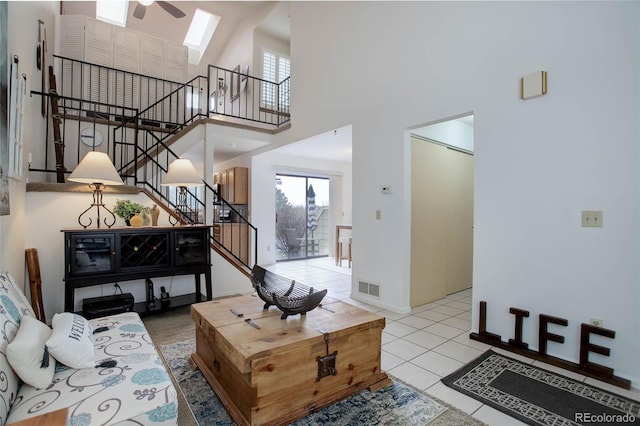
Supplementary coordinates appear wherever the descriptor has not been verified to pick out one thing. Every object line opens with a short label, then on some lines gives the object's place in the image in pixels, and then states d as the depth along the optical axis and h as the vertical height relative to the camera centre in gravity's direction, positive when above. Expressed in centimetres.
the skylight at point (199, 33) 850 +508
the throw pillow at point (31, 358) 140 -69
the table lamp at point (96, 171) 292 +37
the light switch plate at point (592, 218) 239 -5
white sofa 130 -84
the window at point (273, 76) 788 +347
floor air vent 414 -105
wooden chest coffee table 173 -90
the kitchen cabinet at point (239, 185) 717 +58
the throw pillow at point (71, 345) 159 -72
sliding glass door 813 -17
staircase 560 +196
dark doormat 190 -124
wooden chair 730 -83
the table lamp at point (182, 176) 360 +40
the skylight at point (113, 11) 745 +484
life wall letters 231 -115
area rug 184 -124
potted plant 348 +1
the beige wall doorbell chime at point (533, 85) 265 +110
